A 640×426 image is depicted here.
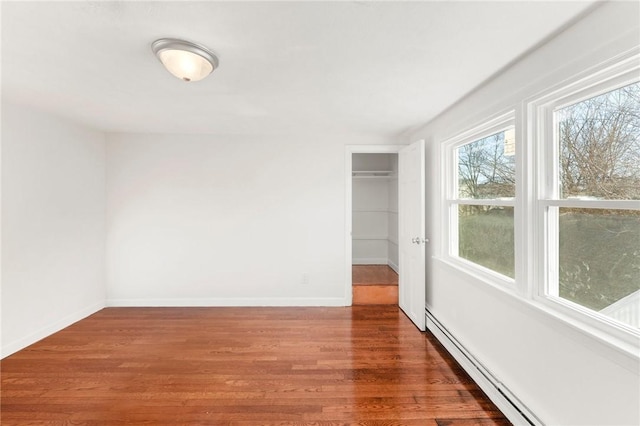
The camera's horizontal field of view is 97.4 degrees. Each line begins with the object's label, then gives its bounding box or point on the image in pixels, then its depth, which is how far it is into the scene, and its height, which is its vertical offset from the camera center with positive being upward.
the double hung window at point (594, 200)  1.27 +0.05
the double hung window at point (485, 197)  2.02 +0.11
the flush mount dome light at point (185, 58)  1.53 +0.89
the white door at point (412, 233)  3.05 -0.26
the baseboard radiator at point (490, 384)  1.66 -1.20
